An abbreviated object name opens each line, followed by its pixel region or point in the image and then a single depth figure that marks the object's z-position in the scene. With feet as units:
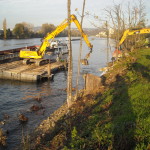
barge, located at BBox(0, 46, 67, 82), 77.51
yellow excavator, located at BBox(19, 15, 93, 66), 78.79
